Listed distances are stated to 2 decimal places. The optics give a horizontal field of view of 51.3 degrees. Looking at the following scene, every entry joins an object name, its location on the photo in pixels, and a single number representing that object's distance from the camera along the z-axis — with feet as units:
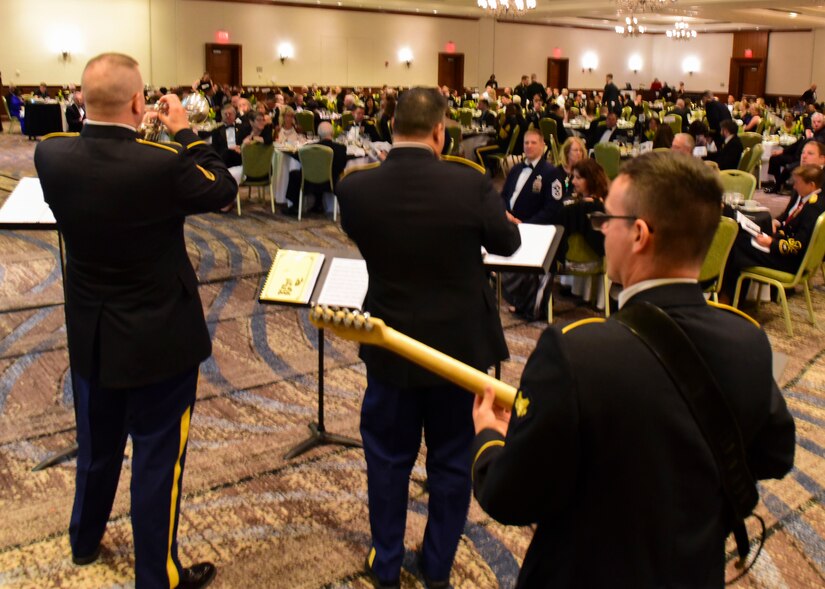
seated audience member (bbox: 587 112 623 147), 39.60
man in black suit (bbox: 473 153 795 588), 3.80
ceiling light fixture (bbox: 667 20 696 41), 75.92
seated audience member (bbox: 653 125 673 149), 27.99
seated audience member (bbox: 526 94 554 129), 40.98
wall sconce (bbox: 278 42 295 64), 72.95
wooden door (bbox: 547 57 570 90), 91.04
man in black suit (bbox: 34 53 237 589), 7.24
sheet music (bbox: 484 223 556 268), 10.54
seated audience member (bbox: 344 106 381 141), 38.55
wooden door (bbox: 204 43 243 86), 69.62
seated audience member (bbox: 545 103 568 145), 40.22
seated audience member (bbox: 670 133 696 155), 22.33
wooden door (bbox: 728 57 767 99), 91.40
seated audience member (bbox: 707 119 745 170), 30.35
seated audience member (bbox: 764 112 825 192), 35.01
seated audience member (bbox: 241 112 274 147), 28.81
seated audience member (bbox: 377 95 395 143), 35.47
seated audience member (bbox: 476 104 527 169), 37.52
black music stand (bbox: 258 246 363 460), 11.64
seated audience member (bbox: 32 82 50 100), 55.52
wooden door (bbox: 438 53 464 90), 83.05
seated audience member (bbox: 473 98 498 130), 42.95
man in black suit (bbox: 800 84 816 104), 64.77
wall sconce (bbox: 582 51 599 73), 94.99
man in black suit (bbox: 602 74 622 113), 65.26
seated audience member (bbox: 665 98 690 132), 43.61
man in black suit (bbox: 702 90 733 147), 45.70
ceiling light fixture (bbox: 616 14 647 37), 64.87
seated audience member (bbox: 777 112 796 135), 41.75
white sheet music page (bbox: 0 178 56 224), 11.44
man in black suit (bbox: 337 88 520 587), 7.51
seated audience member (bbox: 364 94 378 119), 47.37
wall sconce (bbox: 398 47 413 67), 79.66
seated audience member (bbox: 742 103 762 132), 43.01
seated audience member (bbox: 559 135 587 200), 20.54
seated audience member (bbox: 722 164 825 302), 17.19
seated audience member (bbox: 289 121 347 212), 29.27
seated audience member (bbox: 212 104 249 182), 30.42
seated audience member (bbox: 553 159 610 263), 17.63
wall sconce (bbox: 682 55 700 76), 98.53
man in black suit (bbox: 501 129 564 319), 17.80
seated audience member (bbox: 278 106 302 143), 31.83
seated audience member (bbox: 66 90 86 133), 46.53
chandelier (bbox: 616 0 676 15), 50.80
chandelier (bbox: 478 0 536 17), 52.49
